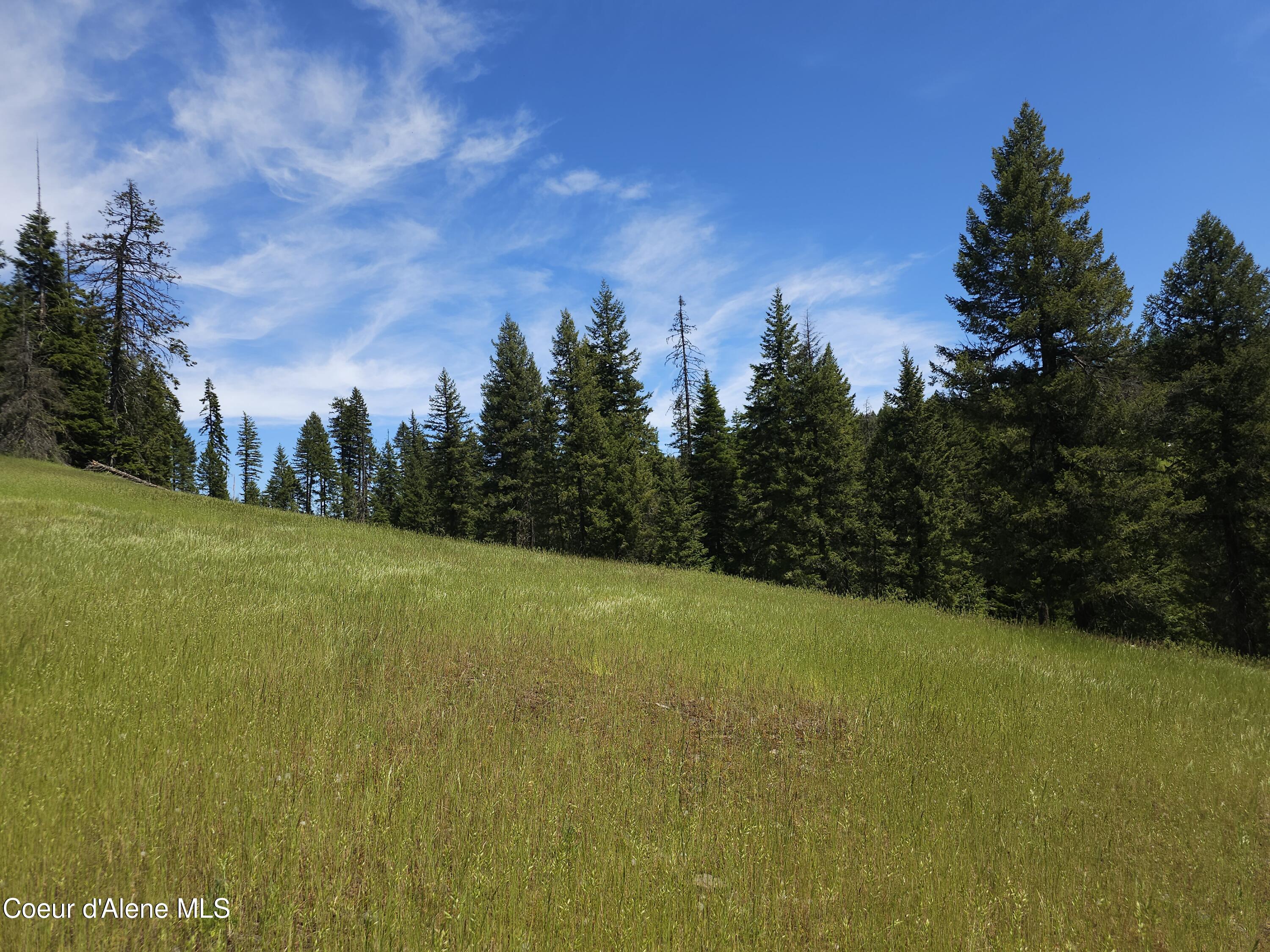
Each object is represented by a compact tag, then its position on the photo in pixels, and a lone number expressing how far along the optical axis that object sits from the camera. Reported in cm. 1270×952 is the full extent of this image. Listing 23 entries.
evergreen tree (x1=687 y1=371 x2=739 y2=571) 3969
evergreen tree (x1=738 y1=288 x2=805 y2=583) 2941
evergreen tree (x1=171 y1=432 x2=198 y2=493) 8856
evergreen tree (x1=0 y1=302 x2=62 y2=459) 2878
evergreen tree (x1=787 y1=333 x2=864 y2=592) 2819
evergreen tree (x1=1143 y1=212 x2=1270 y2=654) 1870
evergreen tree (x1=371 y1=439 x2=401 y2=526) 7062
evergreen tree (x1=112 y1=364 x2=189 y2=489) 3203
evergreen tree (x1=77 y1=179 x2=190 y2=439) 3064
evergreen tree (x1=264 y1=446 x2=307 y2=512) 8450
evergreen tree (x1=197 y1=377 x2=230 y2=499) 8169
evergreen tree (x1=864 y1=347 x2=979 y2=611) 2791
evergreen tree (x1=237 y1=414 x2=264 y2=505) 9525
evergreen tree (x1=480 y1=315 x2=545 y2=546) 3800
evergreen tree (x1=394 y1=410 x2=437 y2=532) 5669
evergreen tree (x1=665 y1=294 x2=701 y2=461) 3950
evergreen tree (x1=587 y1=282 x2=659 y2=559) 3047
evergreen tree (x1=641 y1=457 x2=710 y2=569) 3500
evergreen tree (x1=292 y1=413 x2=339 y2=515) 8025
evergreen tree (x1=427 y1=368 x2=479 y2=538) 4059
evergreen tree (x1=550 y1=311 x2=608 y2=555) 3031
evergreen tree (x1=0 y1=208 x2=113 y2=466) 3347
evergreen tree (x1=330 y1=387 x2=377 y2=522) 7712
